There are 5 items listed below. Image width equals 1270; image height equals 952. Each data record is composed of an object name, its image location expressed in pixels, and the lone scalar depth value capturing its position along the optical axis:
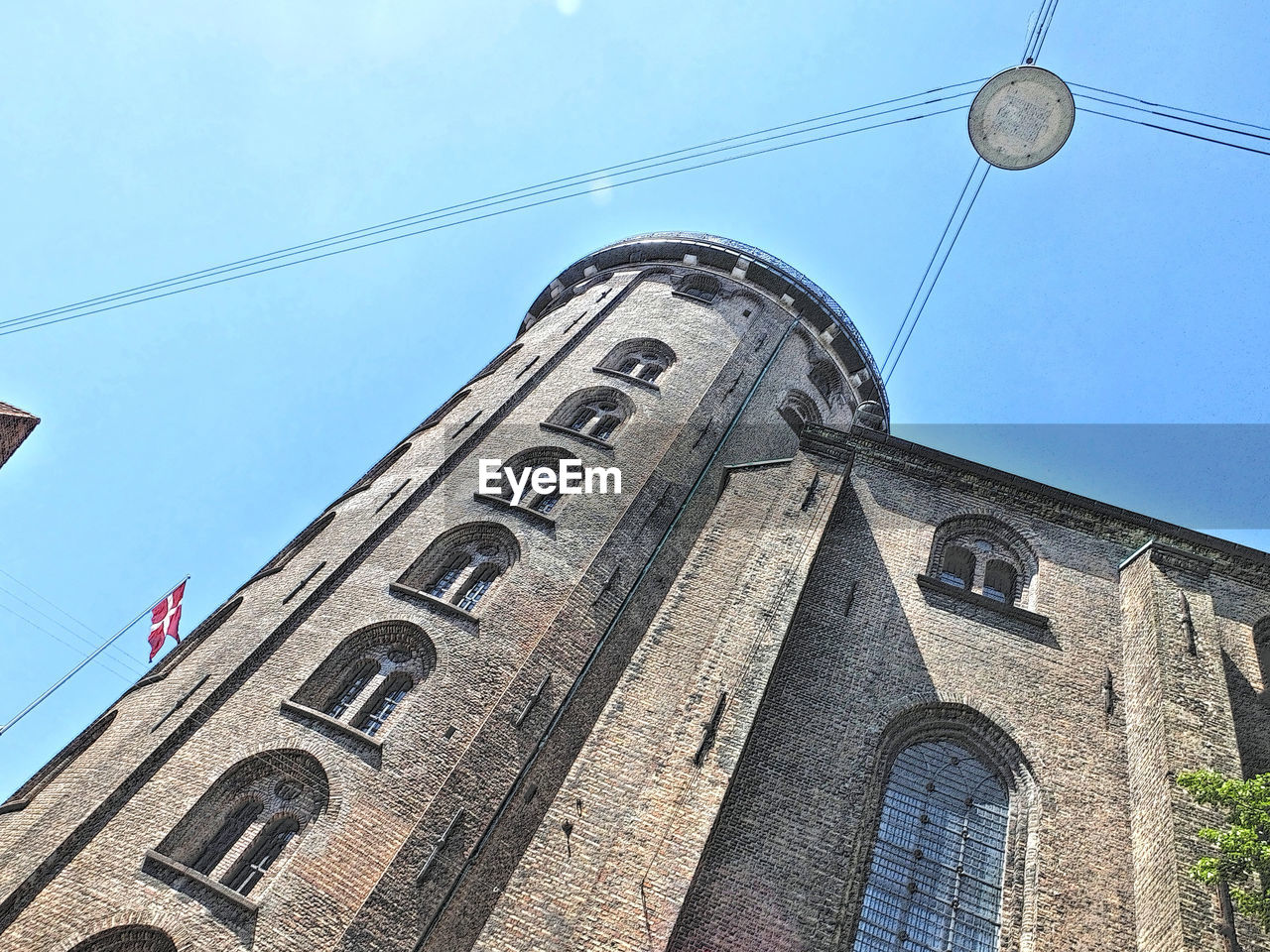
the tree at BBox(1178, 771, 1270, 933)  8.59
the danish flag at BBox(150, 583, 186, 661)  16.11
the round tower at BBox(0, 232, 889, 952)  10.41
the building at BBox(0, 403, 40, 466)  13.27
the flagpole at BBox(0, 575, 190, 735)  15.29
